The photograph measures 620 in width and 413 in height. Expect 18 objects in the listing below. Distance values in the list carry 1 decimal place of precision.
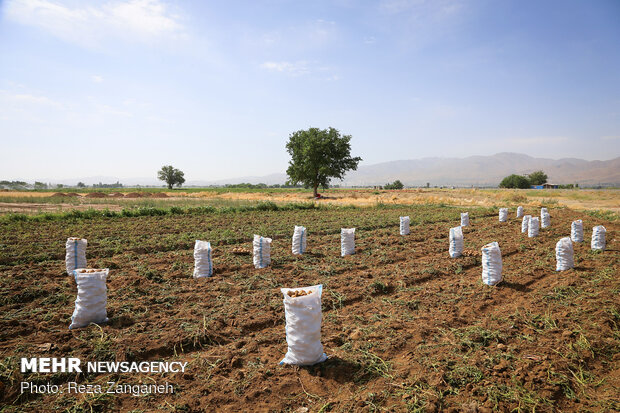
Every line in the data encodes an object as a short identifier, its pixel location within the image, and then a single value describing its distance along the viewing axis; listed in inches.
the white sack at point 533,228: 462.3
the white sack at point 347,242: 367.6
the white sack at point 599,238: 360.2
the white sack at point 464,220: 600.4
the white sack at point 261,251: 313.5
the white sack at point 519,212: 704.5
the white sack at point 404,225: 511.5
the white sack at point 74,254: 282.0
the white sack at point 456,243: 350.9
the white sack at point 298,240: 368.8
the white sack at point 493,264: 252.8
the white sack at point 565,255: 287.9
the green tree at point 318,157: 1796.3
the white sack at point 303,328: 145.6
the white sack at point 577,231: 412.8
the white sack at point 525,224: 514.0
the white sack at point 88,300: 185.9
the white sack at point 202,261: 283.1
